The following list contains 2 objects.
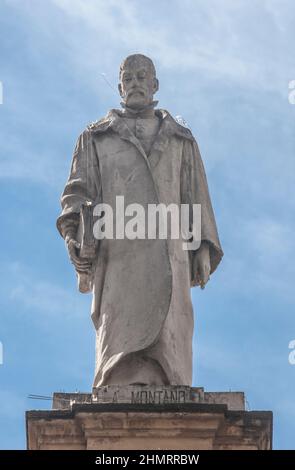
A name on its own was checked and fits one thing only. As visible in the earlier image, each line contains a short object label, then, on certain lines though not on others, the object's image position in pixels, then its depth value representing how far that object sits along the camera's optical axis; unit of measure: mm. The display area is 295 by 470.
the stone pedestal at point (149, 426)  24266
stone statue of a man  25703
